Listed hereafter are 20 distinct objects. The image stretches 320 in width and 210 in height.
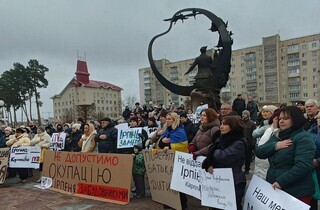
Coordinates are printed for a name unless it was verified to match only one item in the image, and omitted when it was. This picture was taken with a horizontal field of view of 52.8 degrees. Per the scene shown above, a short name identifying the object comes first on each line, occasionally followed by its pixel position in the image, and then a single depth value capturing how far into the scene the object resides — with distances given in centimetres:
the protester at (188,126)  683
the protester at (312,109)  501
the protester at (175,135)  569
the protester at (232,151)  398
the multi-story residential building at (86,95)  10119
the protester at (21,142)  906
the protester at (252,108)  1159
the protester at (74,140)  898
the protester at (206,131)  485
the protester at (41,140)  909
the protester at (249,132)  787
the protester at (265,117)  556
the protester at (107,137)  746
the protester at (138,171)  645
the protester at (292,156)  316
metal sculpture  1095
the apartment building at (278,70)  6675
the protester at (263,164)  441
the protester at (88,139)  771
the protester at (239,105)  1152
